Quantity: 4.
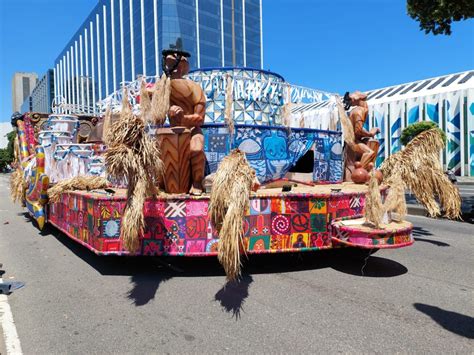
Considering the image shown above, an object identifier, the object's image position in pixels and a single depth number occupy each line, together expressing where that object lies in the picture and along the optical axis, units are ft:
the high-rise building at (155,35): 173.17
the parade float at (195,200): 13.04
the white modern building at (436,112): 87.97
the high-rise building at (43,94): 306.37
